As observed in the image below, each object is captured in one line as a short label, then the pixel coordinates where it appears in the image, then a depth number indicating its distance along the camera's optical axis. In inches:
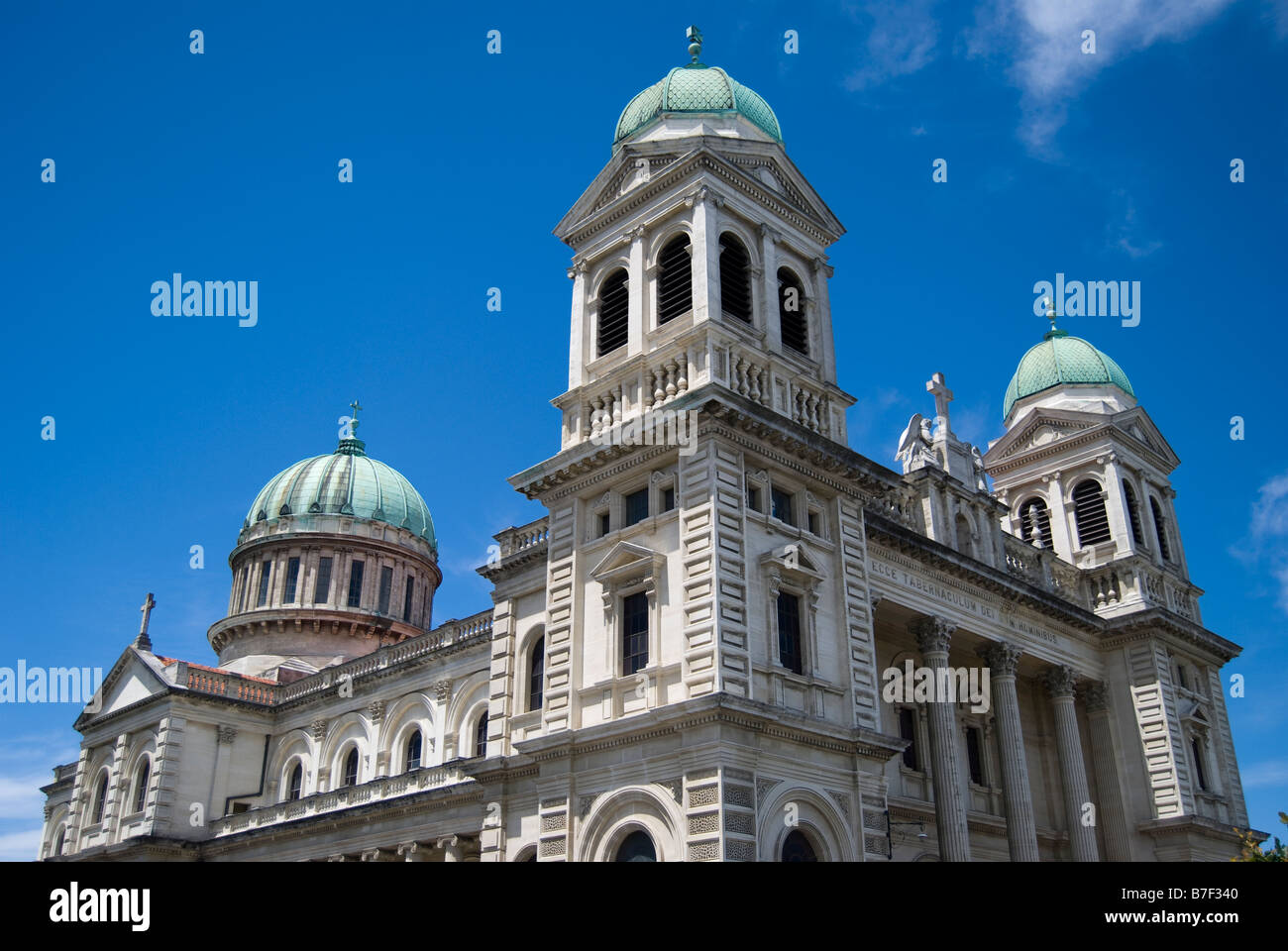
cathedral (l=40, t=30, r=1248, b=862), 1053.2
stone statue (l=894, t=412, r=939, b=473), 1593.3
